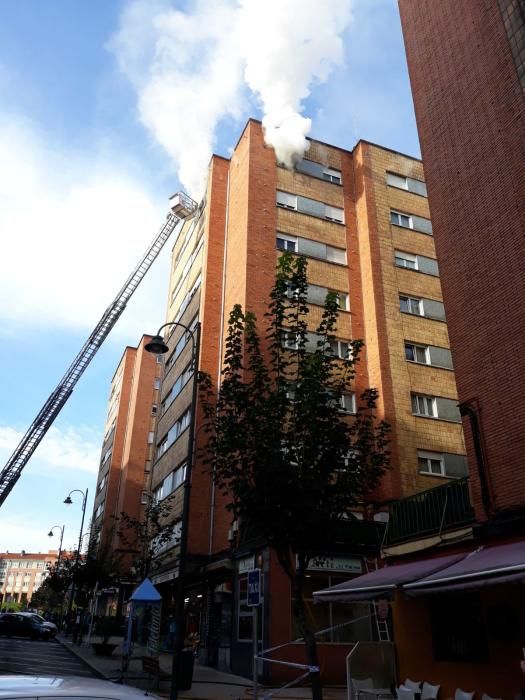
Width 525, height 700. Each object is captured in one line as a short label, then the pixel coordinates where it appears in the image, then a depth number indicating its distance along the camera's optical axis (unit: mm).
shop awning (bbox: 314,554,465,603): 9883
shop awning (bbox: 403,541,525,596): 7781
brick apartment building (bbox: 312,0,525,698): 9820
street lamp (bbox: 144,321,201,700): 11227
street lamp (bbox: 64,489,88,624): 41116
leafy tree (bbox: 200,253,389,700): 10062
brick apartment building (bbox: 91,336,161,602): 51219
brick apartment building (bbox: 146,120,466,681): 19406
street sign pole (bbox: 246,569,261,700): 9977
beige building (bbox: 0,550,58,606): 156625
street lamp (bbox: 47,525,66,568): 64875
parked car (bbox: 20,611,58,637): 36281
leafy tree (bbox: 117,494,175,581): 25559
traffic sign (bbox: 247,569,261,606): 10125
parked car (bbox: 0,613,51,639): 33969
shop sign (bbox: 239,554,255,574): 19219
